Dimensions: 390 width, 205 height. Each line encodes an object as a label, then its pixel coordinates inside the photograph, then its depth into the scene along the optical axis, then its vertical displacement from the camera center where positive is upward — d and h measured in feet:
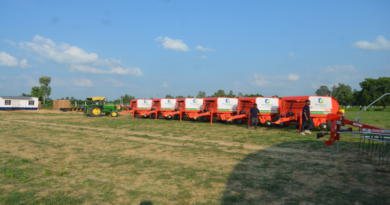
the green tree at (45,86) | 294.66 +19.97
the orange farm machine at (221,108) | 61.87 -0.41
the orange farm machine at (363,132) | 18.51 -1.88
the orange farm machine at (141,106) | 81.34 -0.54
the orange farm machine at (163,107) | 75.36 -0.67
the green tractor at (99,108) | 91.50 -1.77
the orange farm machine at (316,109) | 45.75 -0.02
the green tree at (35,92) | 253.36 +10.47
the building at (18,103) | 147.54 -0.81
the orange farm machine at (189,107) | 68.69 -0.41
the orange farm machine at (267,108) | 54.49 -0.07
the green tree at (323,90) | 422.61 +32.90
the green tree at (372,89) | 206.53 +18.46
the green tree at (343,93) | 279.73 +22.18
